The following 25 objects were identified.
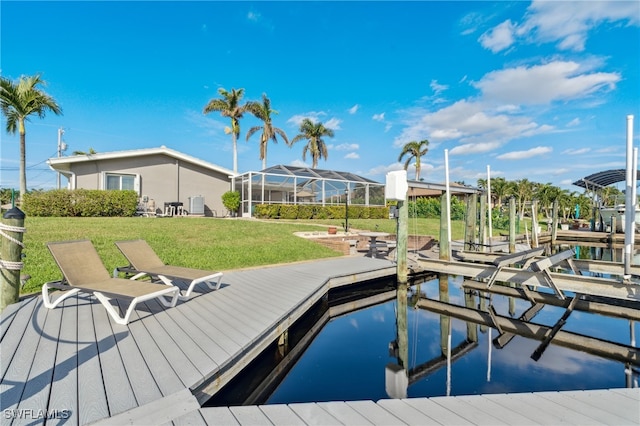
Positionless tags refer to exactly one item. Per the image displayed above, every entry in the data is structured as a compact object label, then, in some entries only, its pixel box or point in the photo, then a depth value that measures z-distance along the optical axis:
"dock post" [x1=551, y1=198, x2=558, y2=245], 18.07
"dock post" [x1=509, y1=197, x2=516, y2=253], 11.56
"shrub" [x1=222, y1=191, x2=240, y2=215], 20.91
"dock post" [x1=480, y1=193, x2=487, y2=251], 10.81
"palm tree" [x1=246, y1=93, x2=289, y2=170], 28.28
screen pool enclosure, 20.98
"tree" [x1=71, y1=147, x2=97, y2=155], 39.38
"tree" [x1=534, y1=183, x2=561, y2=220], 42.09
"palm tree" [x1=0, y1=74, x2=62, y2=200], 15.55
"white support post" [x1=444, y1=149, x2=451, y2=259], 8.16
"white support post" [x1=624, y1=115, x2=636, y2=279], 4.90
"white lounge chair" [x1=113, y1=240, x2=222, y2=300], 4.97
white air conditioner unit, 19.53
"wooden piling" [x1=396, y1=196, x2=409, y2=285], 7.39
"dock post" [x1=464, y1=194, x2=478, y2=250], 9.97
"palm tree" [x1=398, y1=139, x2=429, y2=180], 37.78
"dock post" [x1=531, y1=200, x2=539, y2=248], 13.97
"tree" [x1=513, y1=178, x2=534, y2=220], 48.00
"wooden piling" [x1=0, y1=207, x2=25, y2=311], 4.18
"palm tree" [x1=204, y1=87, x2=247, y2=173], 25.72
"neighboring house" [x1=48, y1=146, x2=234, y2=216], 17.47
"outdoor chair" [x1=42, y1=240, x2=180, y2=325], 3.81
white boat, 17.54
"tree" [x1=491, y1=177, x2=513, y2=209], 46.38
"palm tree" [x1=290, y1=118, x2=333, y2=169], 33.88
